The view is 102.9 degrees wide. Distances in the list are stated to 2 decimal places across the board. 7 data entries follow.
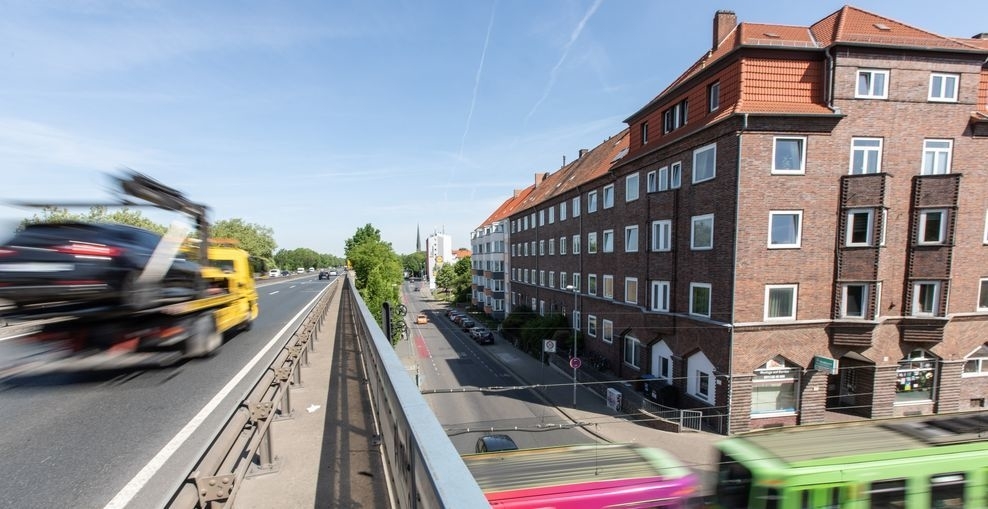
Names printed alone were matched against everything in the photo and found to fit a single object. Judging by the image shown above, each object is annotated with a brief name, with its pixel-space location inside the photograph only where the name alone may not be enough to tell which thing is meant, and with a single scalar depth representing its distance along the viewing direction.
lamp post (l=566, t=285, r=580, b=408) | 21.02
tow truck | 4.70
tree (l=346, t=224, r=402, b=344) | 30.23
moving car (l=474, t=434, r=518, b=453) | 11.32
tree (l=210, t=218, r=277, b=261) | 70.11
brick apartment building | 14.78
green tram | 6.51
